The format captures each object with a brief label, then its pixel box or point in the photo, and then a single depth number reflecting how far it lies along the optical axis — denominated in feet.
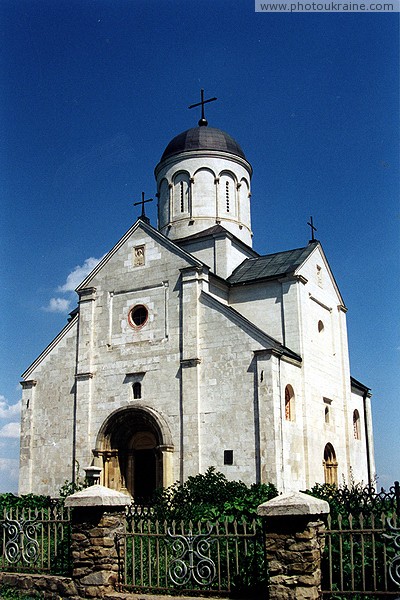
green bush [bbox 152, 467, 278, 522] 45.98
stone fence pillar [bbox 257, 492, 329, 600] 26.99
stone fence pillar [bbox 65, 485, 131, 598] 32.50
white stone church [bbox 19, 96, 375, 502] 66.33
